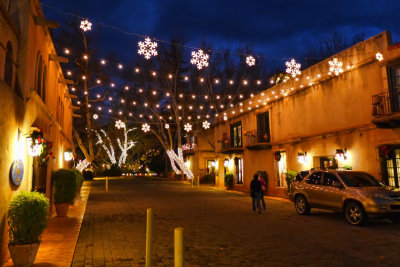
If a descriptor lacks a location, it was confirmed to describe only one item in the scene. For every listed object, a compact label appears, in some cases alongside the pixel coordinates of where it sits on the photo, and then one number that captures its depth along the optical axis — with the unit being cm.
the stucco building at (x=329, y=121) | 1295
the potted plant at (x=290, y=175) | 1733
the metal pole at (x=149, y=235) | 433
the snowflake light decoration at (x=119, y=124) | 2367
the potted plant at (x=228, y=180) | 2602
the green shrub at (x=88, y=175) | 4054
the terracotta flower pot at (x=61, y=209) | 1178
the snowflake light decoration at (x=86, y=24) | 1116
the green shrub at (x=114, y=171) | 5097
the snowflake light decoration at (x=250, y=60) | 1378
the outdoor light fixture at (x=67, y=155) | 1663
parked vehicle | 958
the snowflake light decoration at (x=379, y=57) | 1311
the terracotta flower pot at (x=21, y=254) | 577
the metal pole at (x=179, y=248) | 303
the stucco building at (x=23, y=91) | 611
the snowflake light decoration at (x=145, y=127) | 2834
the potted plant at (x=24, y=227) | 579
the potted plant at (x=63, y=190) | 1175
